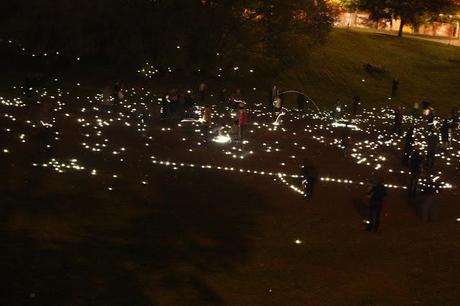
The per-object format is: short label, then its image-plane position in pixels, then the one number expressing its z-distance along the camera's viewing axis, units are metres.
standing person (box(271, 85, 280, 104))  34.37
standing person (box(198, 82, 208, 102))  35.50
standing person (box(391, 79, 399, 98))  42.16
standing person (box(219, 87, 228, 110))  35.26
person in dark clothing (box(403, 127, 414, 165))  23.31
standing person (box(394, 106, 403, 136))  29.23
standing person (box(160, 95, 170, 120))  27.66
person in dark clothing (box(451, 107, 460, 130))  29.19
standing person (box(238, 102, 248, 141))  24.62
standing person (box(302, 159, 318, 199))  17.61
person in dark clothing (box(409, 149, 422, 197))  18.66
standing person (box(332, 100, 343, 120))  30.94
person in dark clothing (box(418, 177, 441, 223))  16.58
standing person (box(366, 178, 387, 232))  15.41
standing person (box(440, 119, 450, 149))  26.31
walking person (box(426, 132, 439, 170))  22.02
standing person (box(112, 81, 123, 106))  29.92
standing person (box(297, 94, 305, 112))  35.34
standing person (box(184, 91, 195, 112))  28.72
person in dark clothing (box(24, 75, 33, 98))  29.92
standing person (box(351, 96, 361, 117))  34.88
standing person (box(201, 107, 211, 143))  23.76
